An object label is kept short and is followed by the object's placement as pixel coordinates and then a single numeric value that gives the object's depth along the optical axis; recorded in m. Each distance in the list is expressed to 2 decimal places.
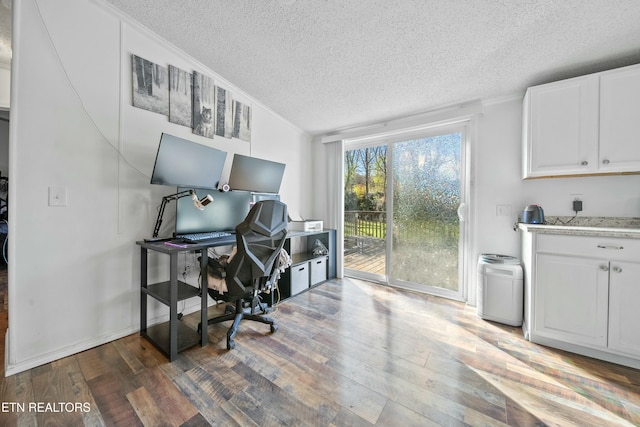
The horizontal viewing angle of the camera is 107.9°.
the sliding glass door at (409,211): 2.91
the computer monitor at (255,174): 2.59
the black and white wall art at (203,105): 2.35
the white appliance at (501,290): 2.17
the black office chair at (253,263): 1.75
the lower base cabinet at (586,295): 1.61
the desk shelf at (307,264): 2.84
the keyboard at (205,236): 1.95
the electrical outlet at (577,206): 2.19
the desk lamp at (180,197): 2.05
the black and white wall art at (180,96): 2.17
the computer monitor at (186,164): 1.91
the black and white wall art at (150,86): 1.96
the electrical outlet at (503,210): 2.53
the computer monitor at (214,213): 2.05
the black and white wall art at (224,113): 2.56
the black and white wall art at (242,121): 2.74
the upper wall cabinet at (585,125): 1.82
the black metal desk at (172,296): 1.64
